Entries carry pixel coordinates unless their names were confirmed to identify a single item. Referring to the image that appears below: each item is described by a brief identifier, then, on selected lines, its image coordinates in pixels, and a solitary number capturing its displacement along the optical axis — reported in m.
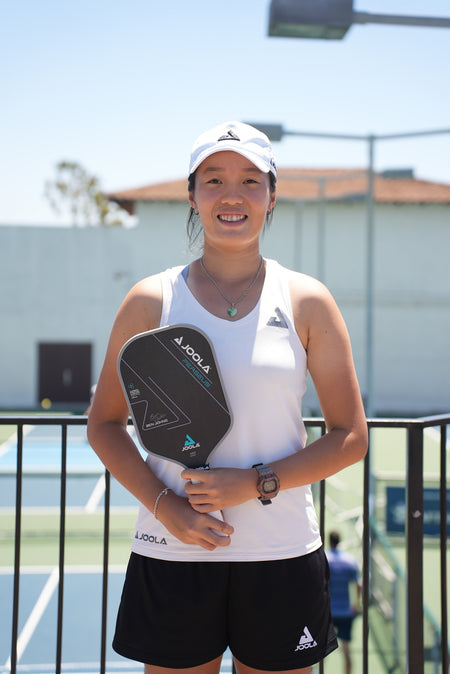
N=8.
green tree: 47.69
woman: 1.52
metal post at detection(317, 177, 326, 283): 16.25
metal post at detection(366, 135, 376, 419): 10.26
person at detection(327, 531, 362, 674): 7.22
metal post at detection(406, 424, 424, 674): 2.41
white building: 24.55
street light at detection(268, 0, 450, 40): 3.88
